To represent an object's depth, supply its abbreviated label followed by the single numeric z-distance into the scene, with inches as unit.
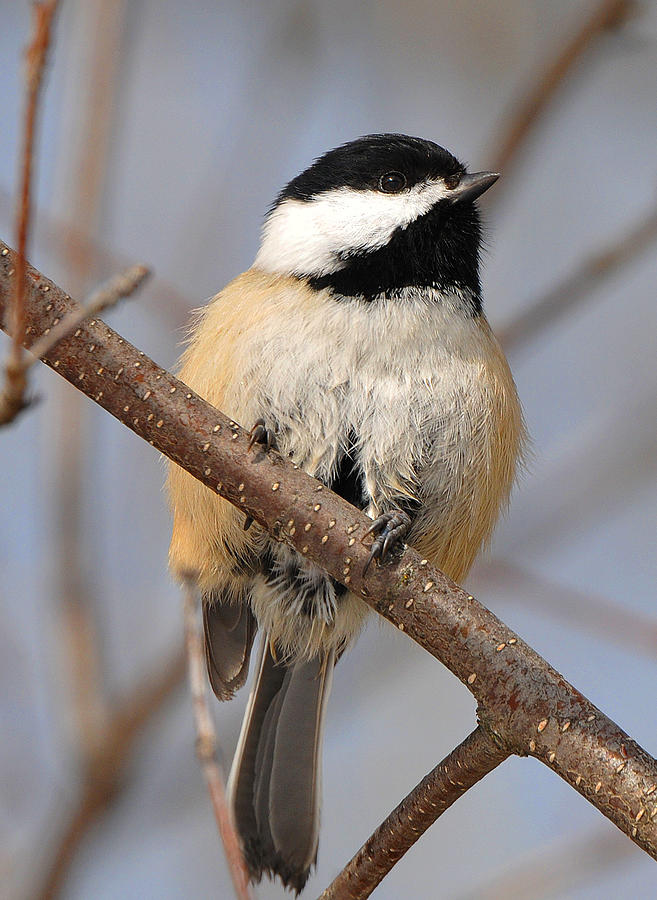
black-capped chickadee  105.6
